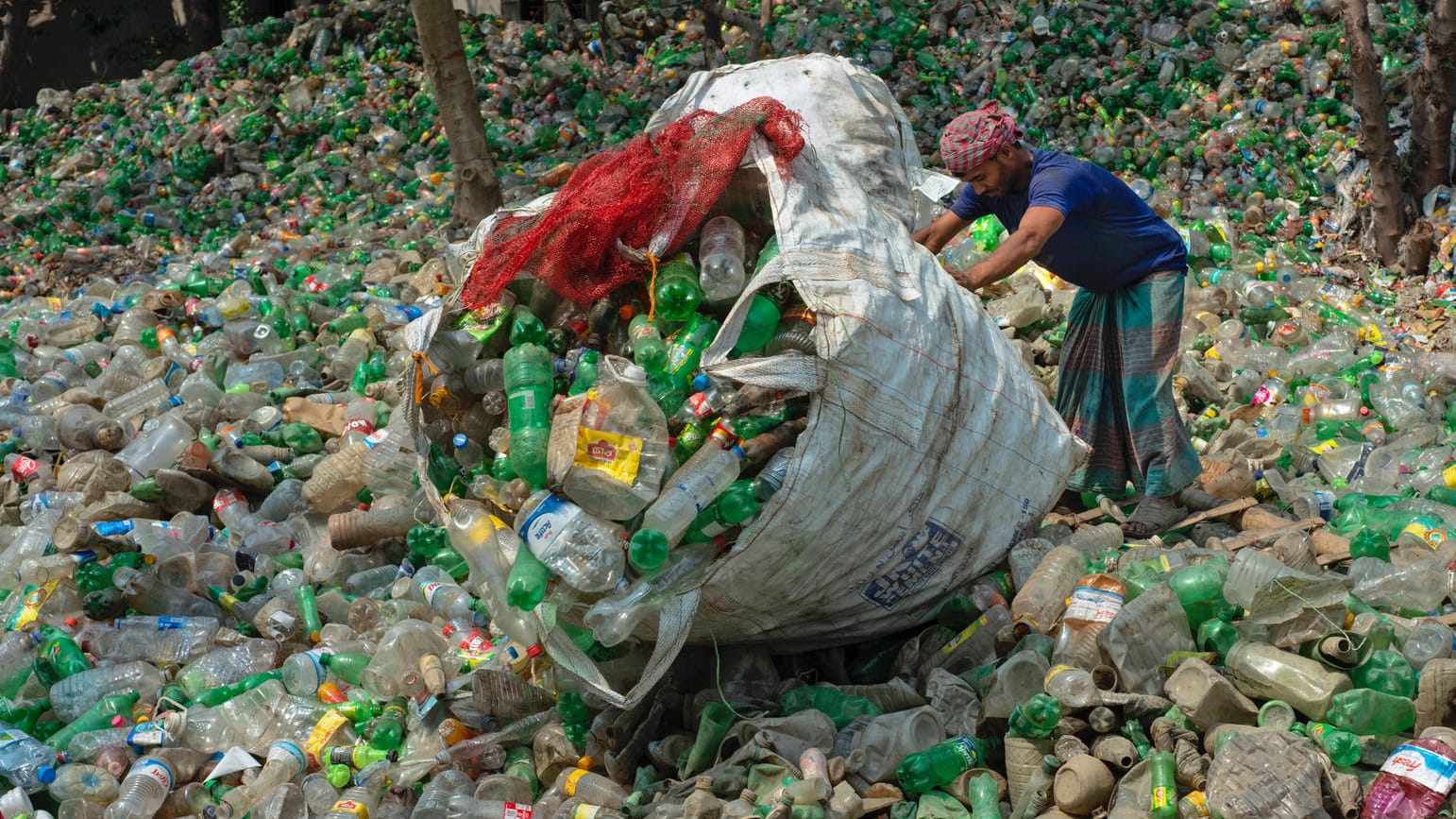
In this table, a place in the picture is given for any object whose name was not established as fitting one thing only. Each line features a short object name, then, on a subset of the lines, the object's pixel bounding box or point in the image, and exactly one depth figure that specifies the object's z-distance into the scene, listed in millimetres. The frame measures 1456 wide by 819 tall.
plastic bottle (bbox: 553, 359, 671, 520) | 2855
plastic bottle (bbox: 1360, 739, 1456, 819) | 2355
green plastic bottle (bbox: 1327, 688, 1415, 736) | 2652
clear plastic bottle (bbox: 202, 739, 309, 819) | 3240
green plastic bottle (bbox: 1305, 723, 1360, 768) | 2537
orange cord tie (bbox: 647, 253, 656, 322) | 3137
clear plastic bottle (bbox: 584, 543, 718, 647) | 2885
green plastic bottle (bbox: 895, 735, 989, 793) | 2812
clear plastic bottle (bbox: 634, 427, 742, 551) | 2844
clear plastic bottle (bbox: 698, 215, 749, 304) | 3123
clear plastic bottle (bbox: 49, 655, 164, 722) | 3744
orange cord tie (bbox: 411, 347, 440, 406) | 3281
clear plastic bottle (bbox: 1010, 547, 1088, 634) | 3277
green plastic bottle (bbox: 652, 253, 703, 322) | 3139
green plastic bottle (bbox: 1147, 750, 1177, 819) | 2545
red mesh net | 3197
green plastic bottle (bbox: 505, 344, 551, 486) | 2979
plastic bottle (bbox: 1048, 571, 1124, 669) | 3049
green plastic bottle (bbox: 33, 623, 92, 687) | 3797
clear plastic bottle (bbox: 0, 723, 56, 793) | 3365
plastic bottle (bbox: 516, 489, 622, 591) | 2826
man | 3682
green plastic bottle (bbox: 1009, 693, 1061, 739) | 2740
